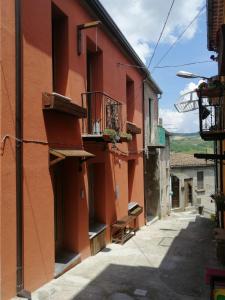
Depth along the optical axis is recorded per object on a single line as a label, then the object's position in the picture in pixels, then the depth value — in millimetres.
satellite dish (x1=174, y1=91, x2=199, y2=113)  10164
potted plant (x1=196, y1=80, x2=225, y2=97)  7977
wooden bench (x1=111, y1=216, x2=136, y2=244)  11817
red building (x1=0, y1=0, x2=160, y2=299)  6344
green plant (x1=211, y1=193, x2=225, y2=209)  9023
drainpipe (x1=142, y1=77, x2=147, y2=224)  17031
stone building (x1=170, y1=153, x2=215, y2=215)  28578
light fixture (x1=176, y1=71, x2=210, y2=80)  9969
